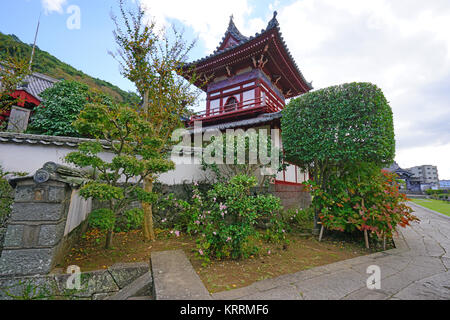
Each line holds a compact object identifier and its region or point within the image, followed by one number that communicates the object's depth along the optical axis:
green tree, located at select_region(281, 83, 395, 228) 4.16
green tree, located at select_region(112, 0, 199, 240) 4.25
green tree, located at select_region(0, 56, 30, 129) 5.25
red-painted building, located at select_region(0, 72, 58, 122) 10.61
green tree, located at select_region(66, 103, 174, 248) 2.59
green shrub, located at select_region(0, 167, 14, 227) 2.77
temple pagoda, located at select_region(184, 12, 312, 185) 8.51
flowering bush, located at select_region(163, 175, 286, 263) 3.08
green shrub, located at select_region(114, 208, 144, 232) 2.97
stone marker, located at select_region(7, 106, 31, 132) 7.63
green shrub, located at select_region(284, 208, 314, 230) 6.13
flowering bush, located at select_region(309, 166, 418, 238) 3.81
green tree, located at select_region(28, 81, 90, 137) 7.88
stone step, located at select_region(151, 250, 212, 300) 1.97
